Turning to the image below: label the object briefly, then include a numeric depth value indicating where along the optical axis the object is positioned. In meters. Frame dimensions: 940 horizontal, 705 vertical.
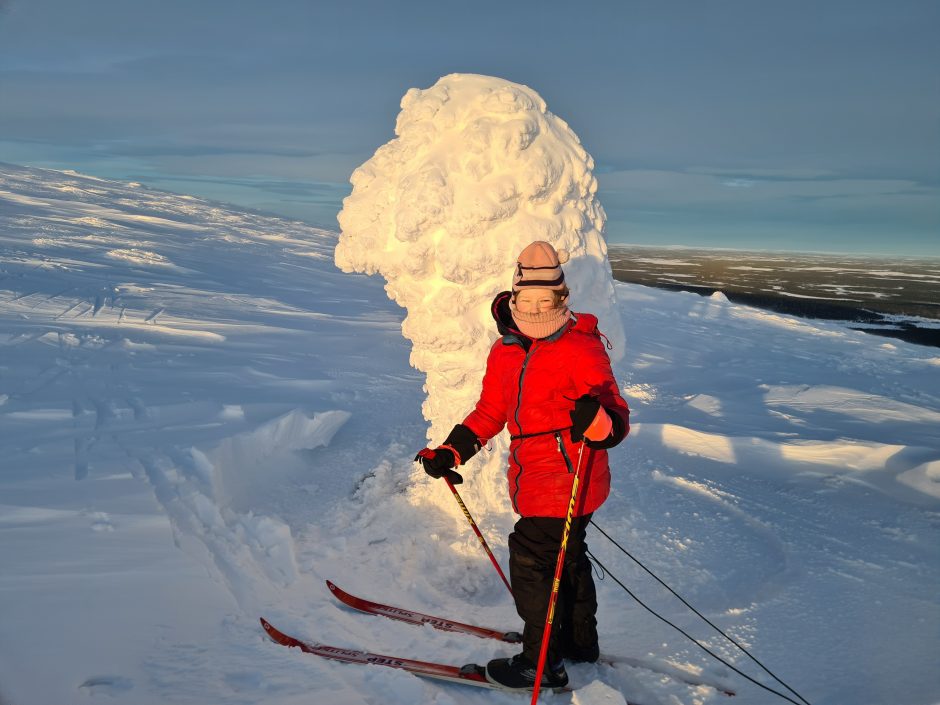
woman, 2.86
